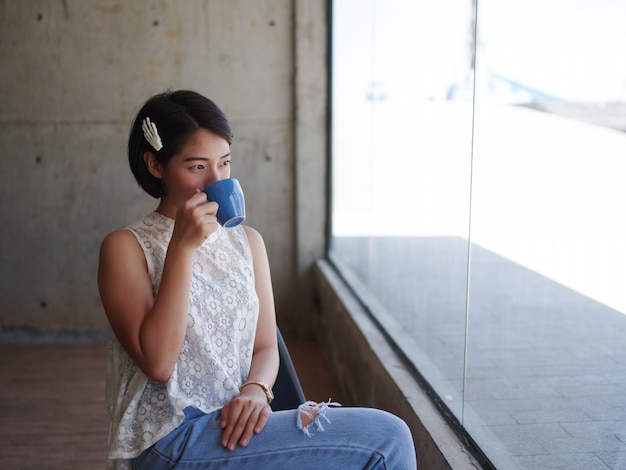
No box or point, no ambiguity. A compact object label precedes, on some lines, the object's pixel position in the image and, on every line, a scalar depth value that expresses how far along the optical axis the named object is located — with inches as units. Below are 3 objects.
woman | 47.7
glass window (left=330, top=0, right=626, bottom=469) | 49.1
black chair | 63.3
